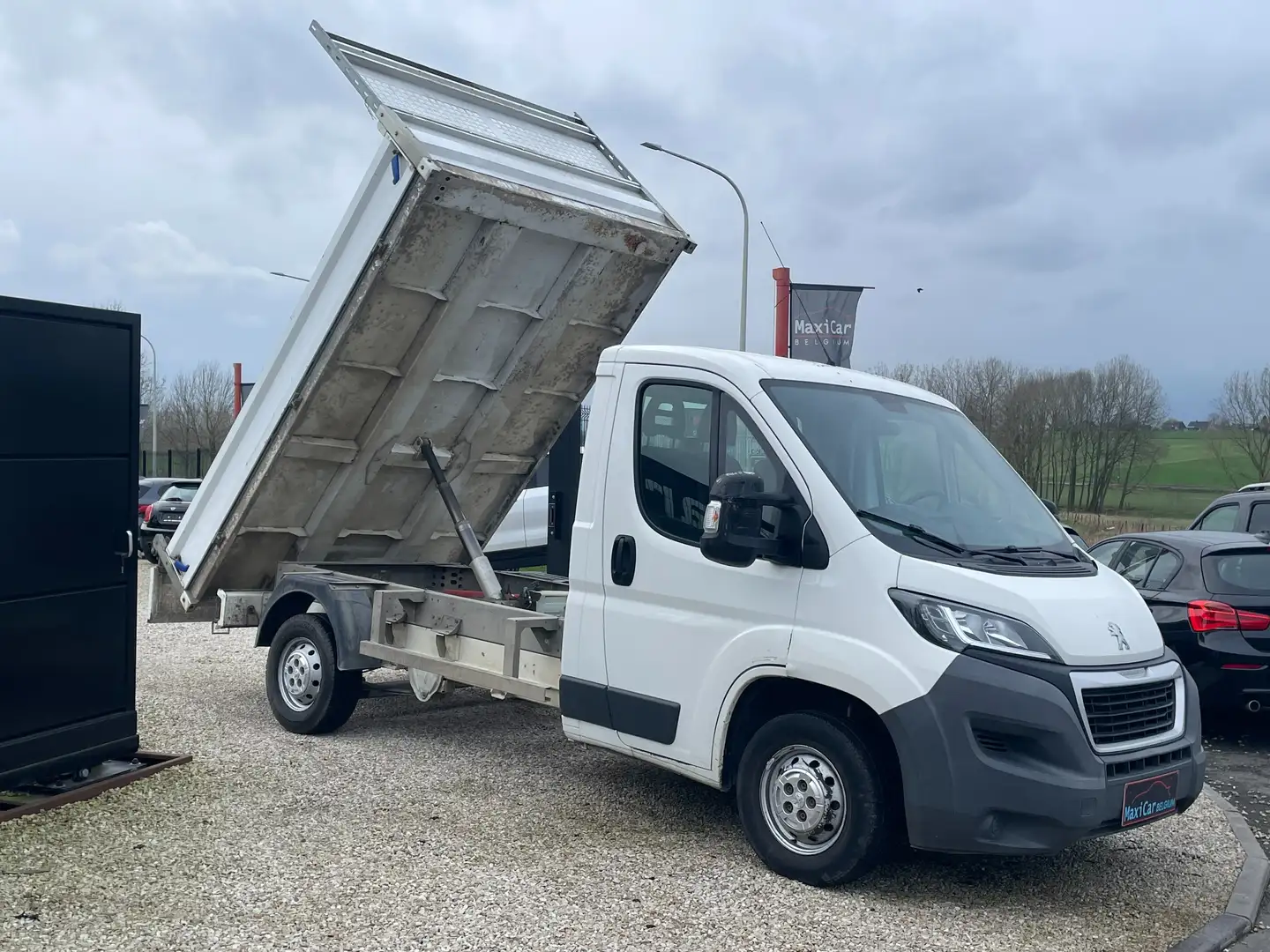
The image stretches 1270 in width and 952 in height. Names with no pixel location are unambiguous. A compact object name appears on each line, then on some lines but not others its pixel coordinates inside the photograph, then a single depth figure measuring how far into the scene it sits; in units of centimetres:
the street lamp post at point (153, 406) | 4462
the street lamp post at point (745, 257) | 2394
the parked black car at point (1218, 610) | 789
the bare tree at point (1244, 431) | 3075
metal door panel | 564
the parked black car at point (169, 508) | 1883
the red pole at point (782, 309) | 1945
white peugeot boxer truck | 459
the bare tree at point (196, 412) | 4994
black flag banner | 1970
